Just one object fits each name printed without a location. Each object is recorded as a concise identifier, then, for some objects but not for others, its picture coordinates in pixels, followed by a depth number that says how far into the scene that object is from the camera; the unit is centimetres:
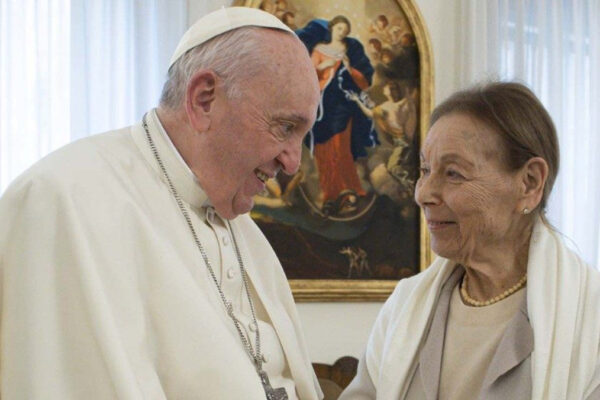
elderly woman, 245
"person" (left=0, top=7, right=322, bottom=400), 189
